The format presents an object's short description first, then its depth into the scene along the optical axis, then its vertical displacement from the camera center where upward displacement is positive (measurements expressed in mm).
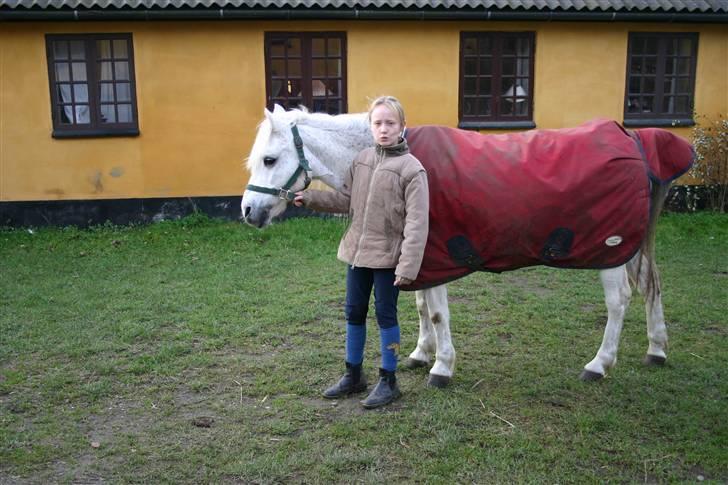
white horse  3840 -366
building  9414 +613
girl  3564 -560
